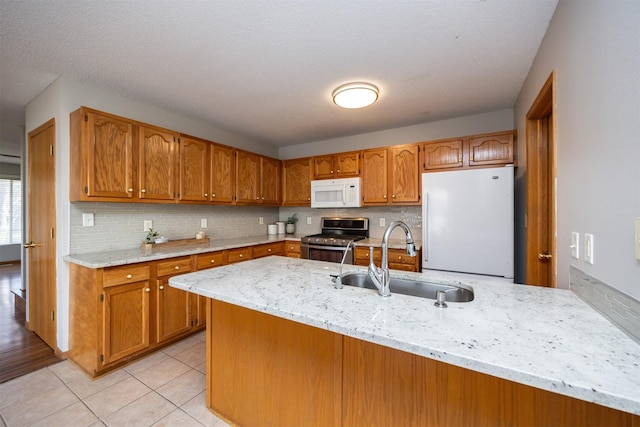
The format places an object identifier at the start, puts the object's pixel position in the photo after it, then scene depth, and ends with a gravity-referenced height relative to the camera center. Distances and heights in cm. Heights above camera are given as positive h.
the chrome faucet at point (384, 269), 122 -28
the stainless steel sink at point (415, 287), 141 -43
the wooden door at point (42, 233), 236 -17
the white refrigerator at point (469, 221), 244 -9
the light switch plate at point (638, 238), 81 -9
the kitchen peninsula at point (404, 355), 70 -41
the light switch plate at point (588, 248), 111 -16
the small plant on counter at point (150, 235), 282 -22
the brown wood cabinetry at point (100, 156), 216 +51
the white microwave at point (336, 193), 358 +28
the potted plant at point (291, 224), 450 -18
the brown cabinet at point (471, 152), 275 +67
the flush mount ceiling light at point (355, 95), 236 +109
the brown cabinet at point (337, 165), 364 +69
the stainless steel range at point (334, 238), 334 -34
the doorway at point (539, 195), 196 +12
